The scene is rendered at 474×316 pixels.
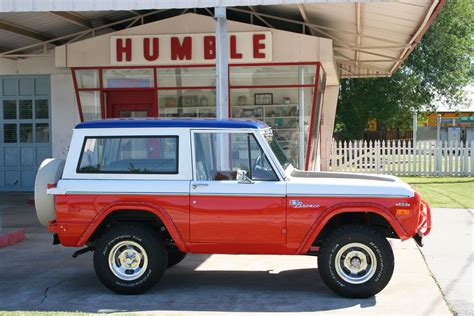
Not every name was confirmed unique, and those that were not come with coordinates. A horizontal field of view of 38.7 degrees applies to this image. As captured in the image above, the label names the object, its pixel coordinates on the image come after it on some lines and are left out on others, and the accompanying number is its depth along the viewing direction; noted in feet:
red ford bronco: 24.50
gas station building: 49.96
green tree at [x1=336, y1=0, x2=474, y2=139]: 115.14
